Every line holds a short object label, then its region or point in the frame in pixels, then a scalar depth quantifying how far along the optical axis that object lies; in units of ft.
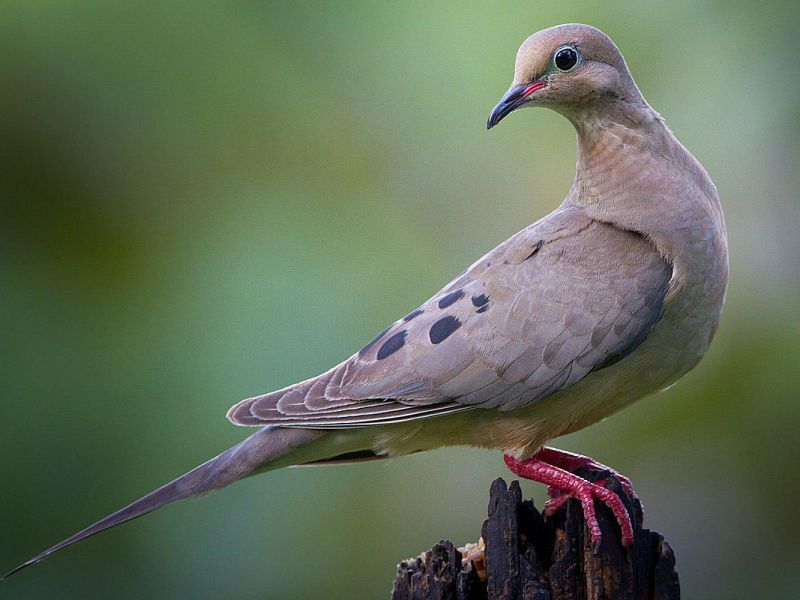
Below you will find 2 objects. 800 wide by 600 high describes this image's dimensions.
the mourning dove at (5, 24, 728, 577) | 24.03
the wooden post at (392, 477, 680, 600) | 20.90
